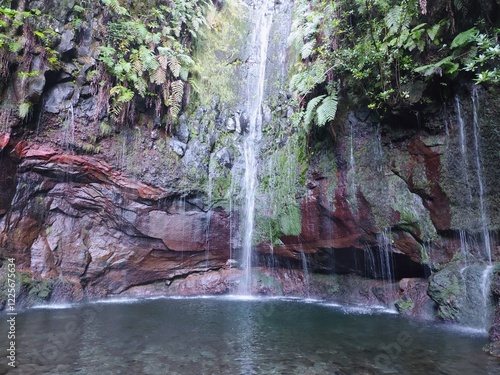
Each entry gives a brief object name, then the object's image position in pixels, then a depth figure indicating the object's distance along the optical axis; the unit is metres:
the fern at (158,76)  10.77
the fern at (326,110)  8.80
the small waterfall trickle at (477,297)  6.98
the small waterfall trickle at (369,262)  9.86
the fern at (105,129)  10.45
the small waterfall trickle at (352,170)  9.65
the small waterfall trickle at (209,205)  11.72
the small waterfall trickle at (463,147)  8.00
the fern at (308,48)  10.76
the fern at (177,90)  11.12
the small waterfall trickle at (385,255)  9.33
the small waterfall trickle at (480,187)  7.75
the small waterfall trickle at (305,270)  11.34
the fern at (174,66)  11.15
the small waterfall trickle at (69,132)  9.95
